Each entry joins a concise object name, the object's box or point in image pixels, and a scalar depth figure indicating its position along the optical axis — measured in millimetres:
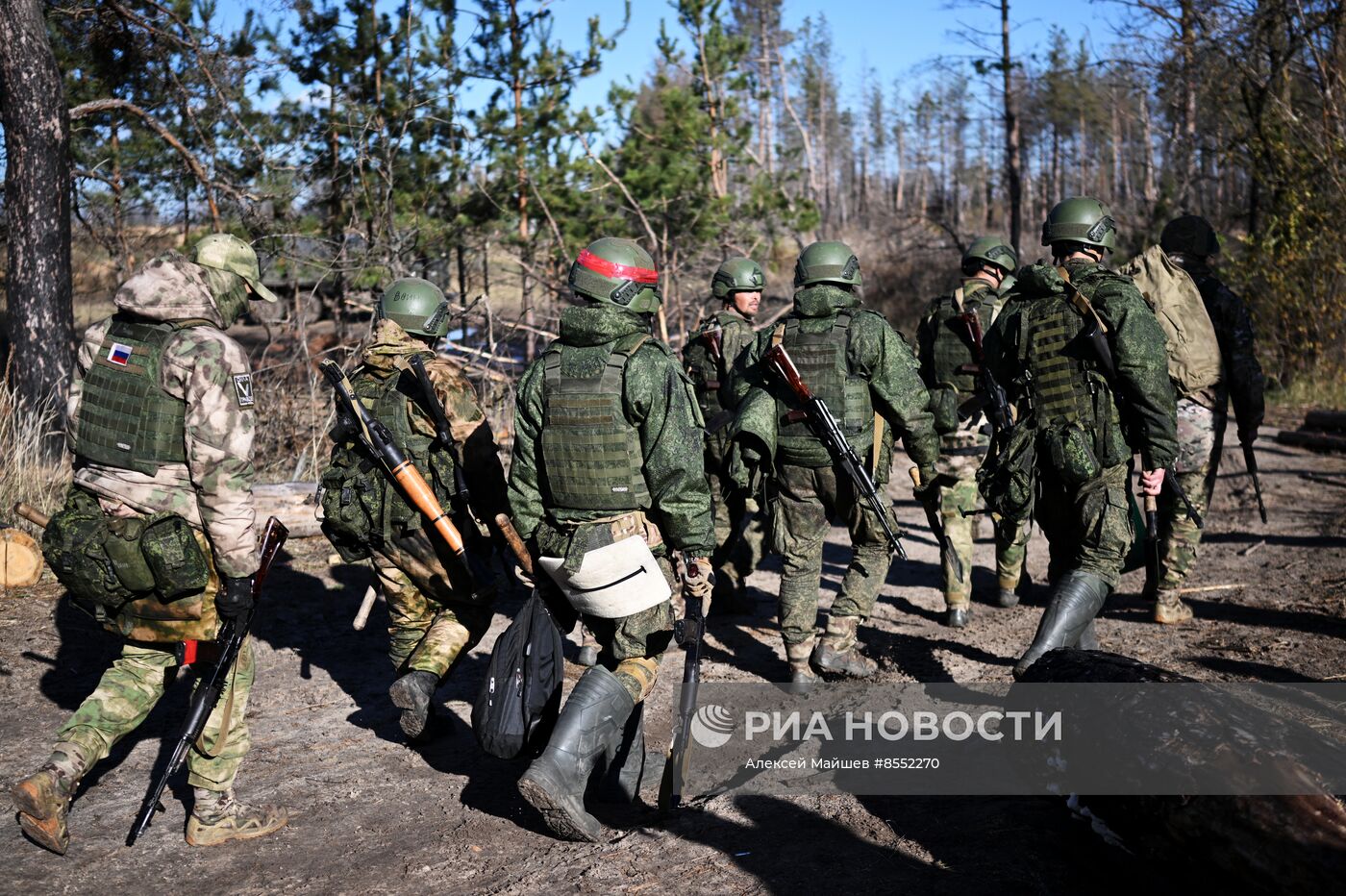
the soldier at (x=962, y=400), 6754
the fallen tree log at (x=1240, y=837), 2623
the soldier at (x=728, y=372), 6633
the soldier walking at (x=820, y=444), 5270
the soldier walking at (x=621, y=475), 4031
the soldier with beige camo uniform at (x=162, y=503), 3812
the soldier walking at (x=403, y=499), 4988
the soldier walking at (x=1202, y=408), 6137
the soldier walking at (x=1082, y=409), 4801
